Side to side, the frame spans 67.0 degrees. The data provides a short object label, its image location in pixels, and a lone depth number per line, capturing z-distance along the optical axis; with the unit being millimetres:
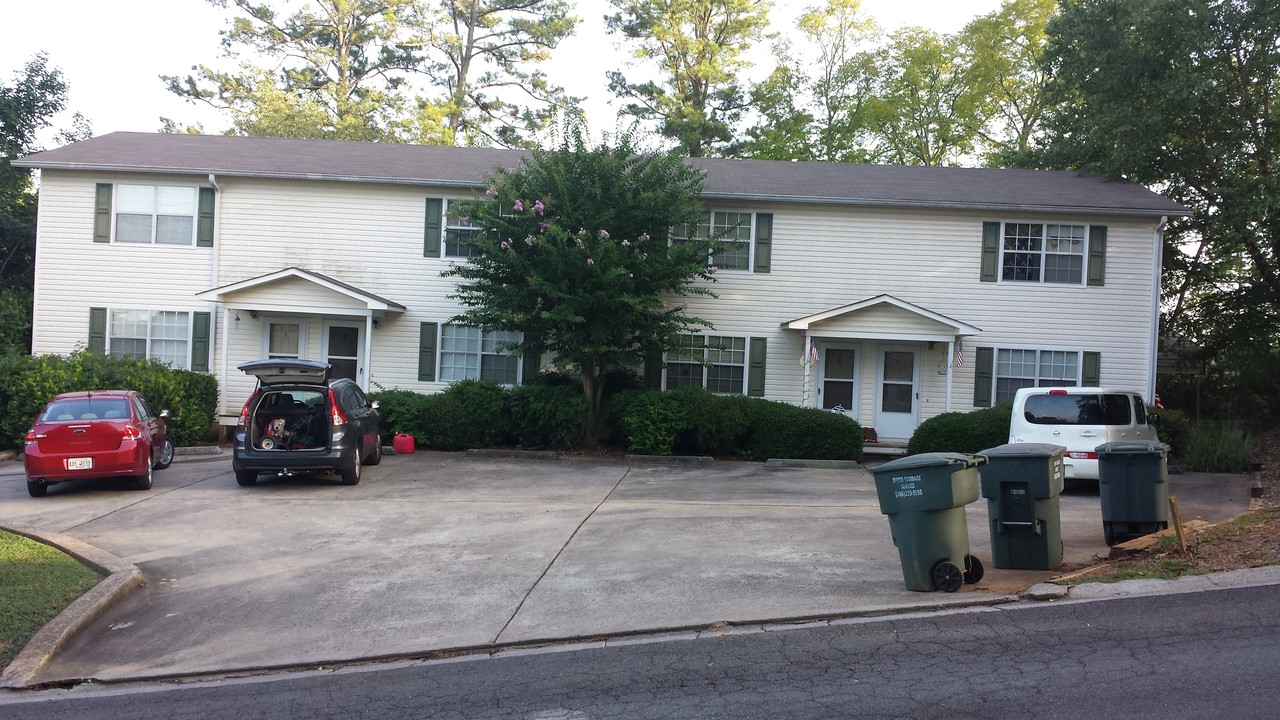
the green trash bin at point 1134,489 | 9383
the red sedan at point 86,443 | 13172
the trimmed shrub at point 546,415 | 18359
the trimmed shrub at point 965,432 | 16969
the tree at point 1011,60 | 35219
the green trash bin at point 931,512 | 7887
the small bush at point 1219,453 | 16906
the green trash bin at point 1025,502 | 8547
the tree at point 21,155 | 25562
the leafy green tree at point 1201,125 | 20359
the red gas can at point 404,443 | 18312
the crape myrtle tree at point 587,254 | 17484
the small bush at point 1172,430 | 17422
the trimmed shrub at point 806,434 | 17875
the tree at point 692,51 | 37781
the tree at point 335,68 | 37406
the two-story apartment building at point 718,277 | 19938
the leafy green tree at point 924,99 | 36500
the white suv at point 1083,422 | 14391
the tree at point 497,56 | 39875
